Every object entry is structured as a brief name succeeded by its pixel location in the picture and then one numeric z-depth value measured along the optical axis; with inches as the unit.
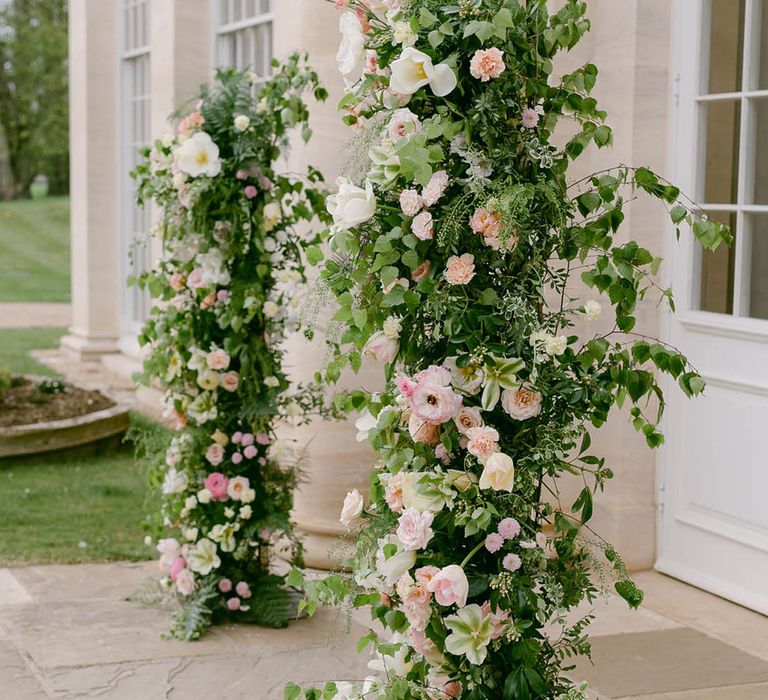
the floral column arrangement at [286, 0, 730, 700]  113.7
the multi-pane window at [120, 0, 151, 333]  420.2
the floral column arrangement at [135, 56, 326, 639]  183.9
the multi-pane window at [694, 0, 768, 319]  193.2
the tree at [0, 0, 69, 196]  1138.7
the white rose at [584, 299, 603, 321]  118.0
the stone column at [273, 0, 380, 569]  213.9
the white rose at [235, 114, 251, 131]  180.4
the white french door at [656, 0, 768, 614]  193.6
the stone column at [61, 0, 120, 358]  438.3
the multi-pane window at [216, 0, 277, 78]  313.9
